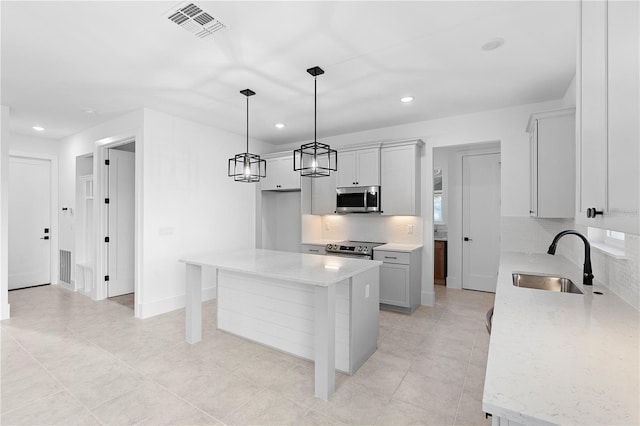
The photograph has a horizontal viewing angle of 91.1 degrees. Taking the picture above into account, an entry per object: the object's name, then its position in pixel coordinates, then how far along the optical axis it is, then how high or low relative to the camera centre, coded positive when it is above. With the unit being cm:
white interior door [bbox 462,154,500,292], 525 -19
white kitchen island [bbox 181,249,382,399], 237 -90
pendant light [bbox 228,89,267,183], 332 +50
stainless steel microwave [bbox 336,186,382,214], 467 +16
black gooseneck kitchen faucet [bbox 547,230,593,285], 215 -39
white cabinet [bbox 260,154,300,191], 535 +59
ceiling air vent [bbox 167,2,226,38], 204 +130
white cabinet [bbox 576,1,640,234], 81 +30
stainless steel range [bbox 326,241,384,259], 446 -58
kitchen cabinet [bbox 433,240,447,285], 565 -94
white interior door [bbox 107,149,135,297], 494 -21
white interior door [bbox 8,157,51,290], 542 -23
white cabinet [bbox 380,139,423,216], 441 +46
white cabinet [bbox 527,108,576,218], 289 +45
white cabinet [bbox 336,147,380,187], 465 +65
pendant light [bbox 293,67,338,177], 279 +57
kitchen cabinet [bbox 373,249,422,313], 415 -94
